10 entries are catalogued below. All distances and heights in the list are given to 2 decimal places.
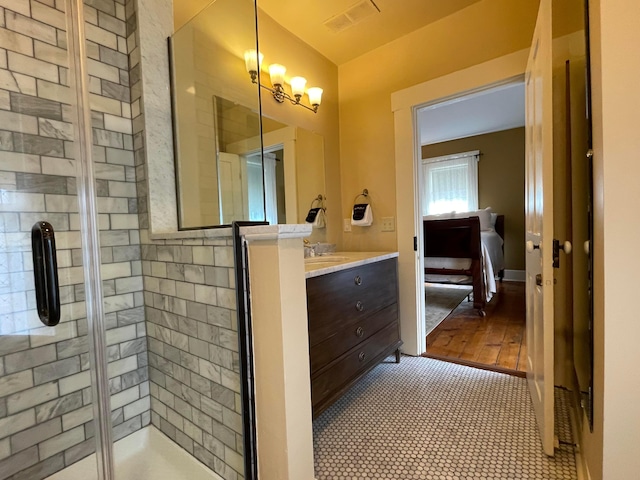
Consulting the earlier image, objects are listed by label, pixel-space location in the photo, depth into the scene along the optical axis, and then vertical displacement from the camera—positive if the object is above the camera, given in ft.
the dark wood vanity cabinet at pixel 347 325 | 4.68 -1.80
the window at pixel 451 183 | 17.61 +2.53
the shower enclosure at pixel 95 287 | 3.73 -0.68
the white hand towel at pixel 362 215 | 8.00 +0.33
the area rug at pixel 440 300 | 10.48 -3.29
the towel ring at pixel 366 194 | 8.25 +0.93
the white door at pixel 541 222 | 3.92 -0.02
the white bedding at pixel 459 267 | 11.21 -1.68
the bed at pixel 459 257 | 10.71 -1.25
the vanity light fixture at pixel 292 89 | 6.73 +3.42
